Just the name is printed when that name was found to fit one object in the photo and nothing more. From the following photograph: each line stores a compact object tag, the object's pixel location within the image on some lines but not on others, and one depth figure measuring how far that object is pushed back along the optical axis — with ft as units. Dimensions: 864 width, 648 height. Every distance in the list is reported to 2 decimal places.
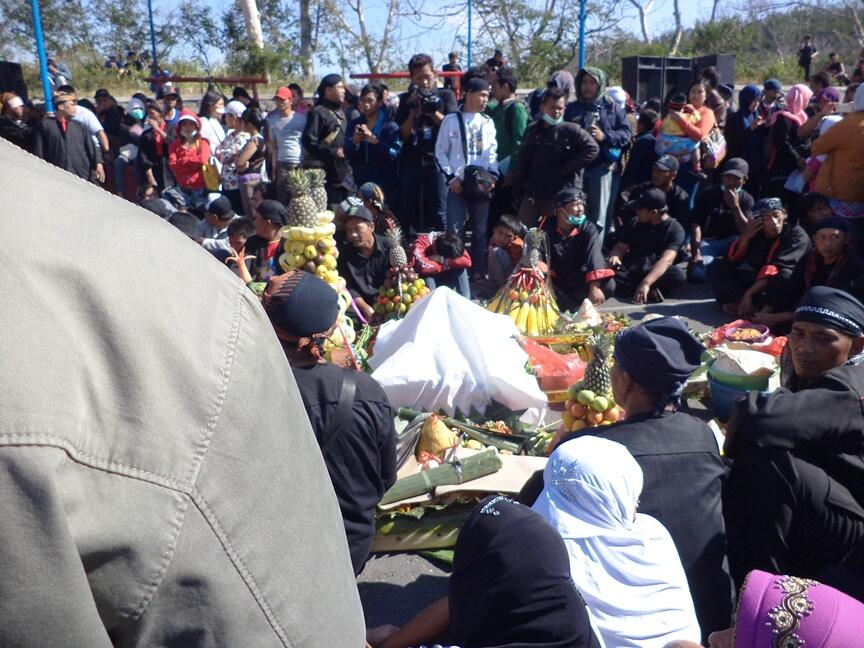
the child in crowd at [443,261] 18.78
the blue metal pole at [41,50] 30.86
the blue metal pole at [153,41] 48.95
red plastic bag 14.78
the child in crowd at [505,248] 20.27
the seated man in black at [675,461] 8.08
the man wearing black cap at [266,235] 18.26
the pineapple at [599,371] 11.46
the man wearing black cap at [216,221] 21.04
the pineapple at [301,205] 14.56
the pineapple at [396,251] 17.34
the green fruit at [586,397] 11.27
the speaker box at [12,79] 36.22
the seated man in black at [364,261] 18.24
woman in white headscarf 6.81
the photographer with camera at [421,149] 23.71
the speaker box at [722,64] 37.58
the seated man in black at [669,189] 23.26
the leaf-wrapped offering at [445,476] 11.09
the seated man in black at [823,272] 16.78
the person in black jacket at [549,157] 21.94
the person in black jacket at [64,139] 27.68
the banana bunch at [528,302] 17.48
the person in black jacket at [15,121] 29.04
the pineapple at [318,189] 15.43
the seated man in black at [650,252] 21.62
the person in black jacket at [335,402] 8.77
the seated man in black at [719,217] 23.62
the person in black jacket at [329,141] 24.63
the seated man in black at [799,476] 8.05
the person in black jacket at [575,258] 20.53
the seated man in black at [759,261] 19.42
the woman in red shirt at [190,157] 27.53
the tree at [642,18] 92.94
